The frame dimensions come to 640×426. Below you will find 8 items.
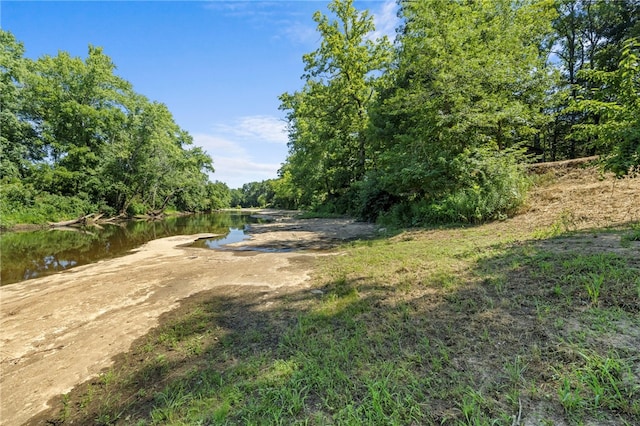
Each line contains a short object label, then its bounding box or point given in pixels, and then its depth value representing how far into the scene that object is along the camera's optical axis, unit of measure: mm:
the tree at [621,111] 3674
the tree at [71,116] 22141
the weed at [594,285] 2455
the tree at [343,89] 17125
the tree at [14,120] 18641
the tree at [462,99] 8578
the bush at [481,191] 7785
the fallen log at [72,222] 18722
